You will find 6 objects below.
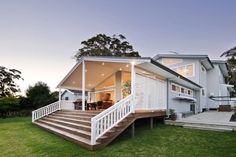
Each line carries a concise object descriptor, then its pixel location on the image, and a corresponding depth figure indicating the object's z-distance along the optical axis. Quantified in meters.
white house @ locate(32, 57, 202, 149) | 6.21
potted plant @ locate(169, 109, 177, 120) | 9.46
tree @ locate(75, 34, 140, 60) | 26.16
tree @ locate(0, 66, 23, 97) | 21.68
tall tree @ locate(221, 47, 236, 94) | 9.68
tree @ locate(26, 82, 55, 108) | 20.08
